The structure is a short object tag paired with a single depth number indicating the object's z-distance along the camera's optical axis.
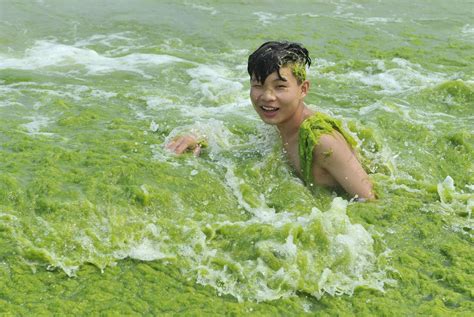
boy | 4.10
